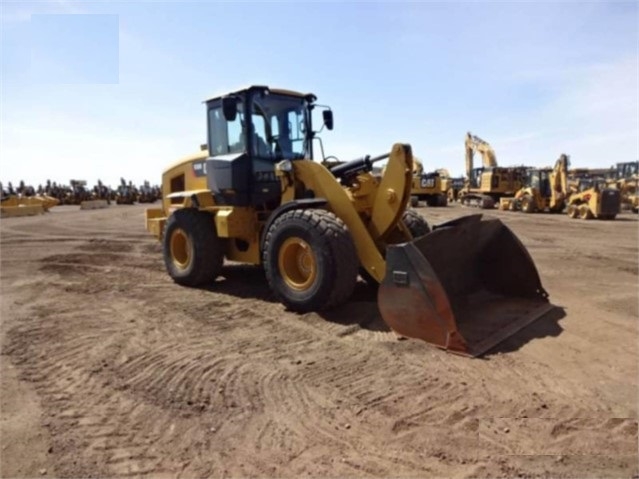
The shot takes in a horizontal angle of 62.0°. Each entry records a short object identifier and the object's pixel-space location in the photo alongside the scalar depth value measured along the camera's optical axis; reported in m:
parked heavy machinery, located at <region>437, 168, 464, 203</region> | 39.50
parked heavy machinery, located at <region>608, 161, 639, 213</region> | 28.03
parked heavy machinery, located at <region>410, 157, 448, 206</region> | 32.56
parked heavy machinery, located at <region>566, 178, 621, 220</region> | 22.66
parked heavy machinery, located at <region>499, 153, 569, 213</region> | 26.02
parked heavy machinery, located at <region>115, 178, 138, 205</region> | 47.12
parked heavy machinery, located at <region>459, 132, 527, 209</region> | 31.45
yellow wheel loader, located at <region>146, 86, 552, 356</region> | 4.90
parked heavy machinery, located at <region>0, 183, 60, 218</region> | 28.69
